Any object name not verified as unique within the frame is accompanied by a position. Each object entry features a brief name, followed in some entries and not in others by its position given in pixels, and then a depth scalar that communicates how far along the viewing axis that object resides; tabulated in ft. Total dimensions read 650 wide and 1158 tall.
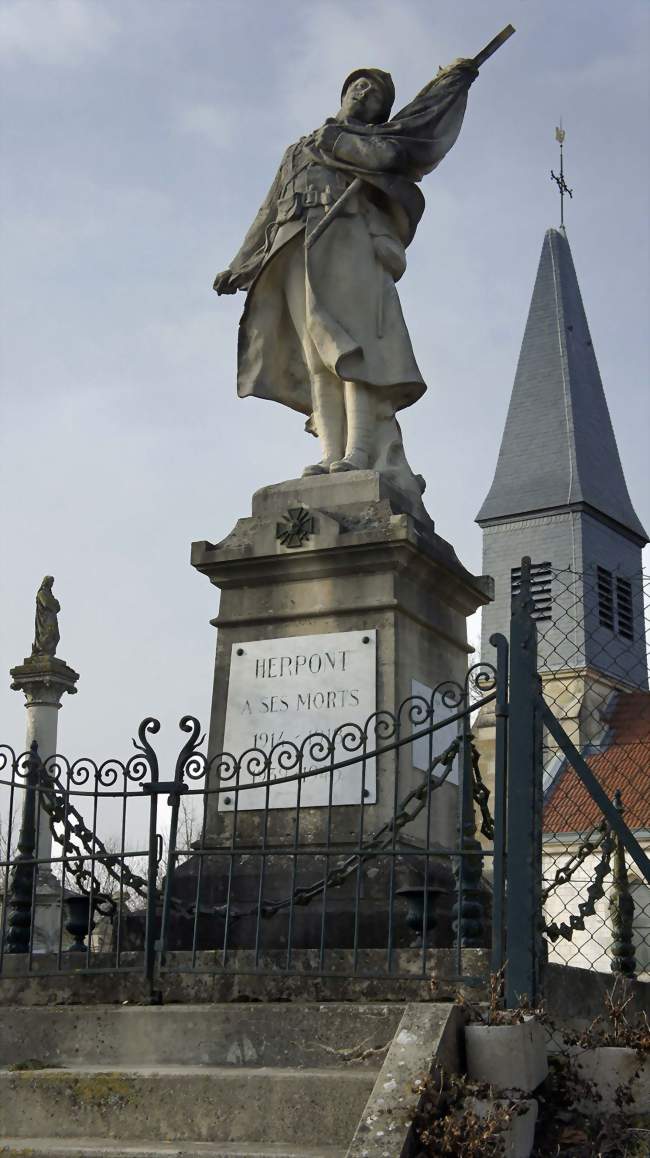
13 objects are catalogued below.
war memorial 16.93
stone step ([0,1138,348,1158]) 15.64
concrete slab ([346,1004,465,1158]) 14.89
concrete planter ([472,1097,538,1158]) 15.52
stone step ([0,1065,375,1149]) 16.49
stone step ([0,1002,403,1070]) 18.06
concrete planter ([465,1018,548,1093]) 16.28
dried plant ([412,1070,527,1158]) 14.96
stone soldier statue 29.22
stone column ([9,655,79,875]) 67.97
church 144.77
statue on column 68.33
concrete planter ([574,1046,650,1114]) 17.37
